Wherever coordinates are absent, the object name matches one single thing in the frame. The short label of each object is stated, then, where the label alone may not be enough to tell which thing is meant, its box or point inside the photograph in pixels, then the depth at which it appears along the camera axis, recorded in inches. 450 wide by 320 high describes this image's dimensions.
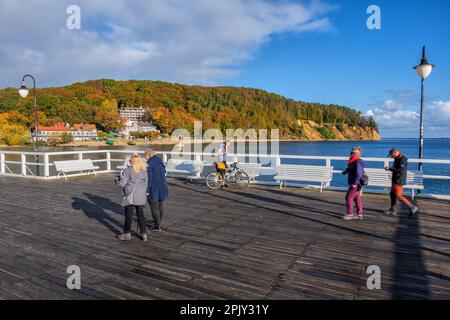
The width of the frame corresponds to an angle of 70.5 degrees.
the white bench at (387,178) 313.9
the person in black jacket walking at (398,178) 253.4
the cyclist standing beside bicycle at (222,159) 386.9
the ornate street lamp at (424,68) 320.8
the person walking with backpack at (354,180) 241.3
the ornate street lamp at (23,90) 550.5
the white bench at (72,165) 472.7
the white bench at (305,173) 361.1
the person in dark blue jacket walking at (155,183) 209.6
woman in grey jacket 189.9
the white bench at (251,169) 406.0
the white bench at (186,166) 451.5
